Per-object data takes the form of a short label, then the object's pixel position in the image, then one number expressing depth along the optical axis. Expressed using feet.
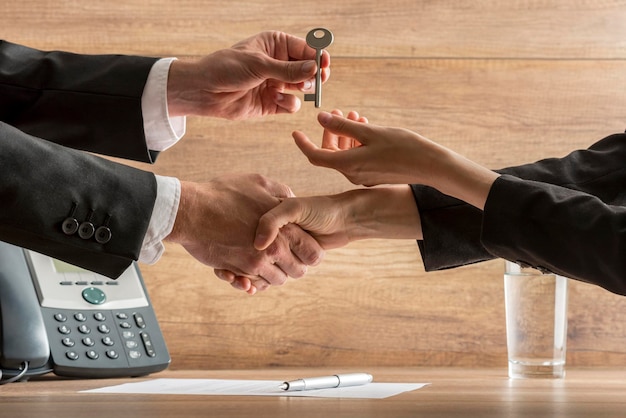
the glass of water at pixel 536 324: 5.82
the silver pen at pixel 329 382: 4.98
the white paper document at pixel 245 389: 4.90
